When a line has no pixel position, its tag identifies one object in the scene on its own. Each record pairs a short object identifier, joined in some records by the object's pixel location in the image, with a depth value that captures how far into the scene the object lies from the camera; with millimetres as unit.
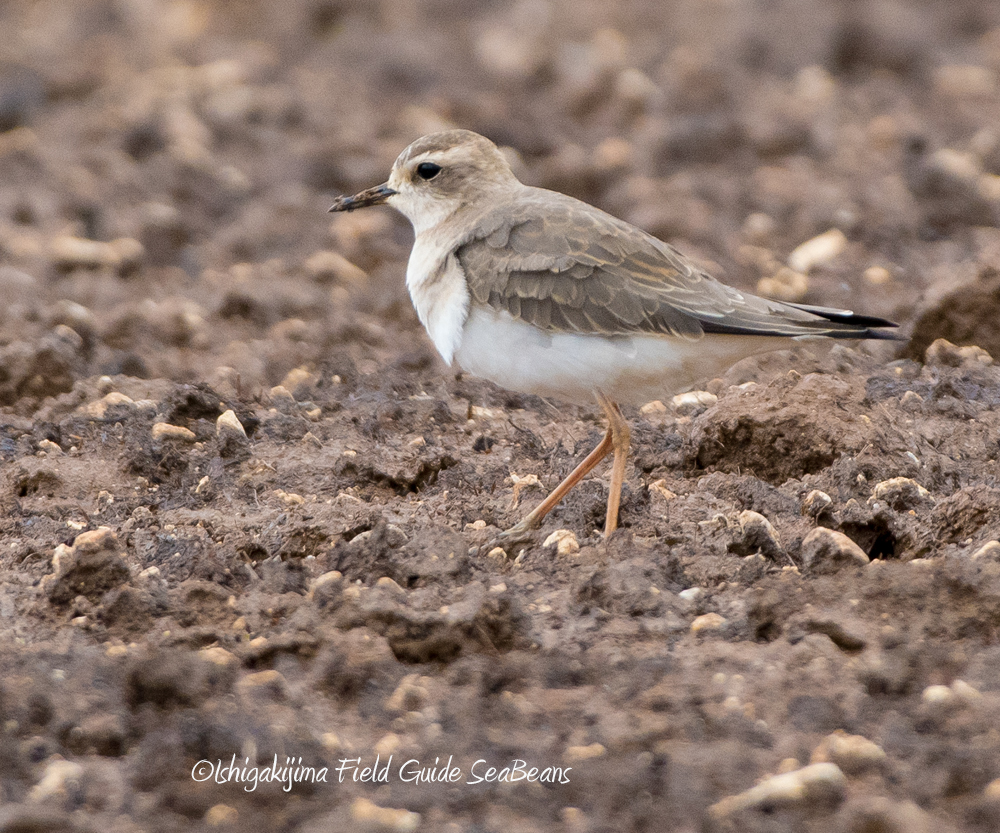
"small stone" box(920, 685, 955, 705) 6832
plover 9586
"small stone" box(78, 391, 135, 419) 11828
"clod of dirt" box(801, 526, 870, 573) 8617
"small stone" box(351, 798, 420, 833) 6160
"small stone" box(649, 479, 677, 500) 10055
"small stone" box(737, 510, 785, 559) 8992
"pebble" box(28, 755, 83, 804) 6445
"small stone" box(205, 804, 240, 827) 6250
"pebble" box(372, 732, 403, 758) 6809
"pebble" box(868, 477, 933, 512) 9578
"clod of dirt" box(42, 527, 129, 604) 8398
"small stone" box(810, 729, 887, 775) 6437
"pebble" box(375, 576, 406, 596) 8203
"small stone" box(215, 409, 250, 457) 10953
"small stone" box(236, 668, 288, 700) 7258
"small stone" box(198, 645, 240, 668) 7523
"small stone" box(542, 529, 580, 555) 9070
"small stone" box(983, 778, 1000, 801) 6129
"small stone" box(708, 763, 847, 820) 6195
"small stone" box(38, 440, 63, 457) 11153
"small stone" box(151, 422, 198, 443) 11195
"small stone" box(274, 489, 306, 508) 10094
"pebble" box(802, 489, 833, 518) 9547
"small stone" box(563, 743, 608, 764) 6676
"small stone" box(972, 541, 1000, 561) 8086
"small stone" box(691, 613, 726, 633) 7961
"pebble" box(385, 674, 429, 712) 7215
